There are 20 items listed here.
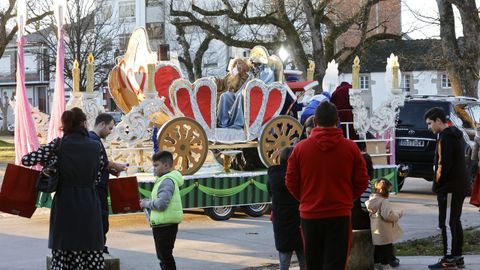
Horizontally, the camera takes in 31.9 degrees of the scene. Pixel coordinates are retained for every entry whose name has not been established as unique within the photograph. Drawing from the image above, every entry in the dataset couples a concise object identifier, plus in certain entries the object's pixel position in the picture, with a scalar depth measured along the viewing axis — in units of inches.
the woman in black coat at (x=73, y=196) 262.2
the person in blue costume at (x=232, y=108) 569.9
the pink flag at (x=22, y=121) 547.8
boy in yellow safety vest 309.6
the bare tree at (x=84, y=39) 1566.2
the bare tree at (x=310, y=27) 1051.9
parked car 695.7
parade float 521.0
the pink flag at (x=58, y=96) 527.2
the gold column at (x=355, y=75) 565.0
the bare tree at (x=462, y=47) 855.1
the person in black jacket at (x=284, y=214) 303.1
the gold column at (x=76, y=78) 531.5
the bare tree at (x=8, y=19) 1269.7
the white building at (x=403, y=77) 2185.0
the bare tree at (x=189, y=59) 1415.8
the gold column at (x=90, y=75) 504.8
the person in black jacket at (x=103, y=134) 340.2
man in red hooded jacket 251.4
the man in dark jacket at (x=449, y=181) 350.6
